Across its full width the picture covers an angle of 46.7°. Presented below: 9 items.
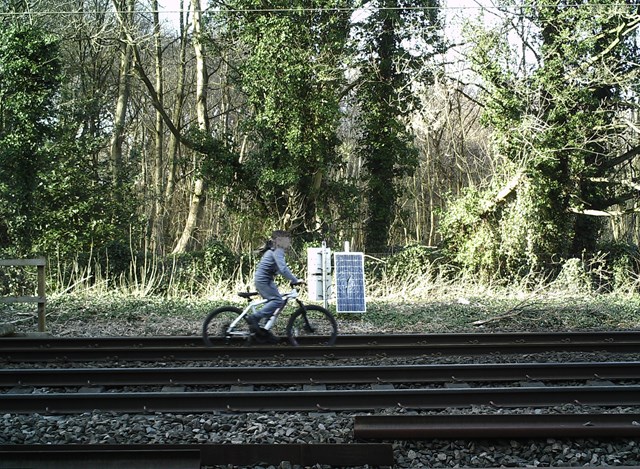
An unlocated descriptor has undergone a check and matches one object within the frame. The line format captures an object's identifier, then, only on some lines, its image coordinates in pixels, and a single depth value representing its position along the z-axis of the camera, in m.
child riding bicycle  10.84
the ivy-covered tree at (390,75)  24.55
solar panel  14.46
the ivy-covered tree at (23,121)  20.94
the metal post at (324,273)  14.41
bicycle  11.01
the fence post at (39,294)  12.59
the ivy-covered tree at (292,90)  23.31
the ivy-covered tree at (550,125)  21.89
